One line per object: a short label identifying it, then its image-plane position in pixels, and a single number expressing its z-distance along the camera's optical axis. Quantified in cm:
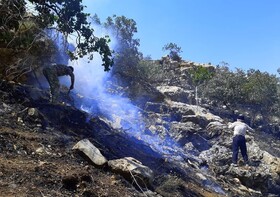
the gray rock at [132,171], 315
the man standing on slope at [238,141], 570
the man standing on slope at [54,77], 491
